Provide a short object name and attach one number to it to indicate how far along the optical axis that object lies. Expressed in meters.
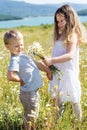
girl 2.73
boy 2.56
